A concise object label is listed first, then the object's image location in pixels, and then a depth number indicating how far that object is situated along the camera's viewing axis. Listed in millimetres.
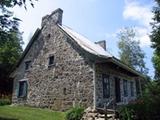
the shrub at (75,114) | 6558
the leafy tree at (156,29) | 8767
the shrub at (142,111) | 5615
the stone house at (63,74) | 8114
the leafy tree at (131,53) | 21960
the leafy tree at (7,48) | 6320
